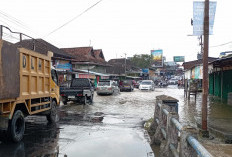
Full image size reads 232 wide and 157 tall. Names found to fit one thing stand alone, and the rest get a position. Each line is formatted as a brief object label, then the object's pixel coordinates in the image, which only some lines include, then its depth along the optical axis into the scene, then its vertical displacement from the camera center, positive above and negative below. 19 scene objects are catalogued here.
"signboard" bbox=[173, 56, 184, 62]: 79.07 +7.93
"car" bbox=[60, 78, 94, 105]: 15.18 -0.95
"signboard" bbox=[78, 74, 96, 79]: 31.19 +0.64
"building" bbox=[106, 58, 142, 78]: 55.19 +3.14
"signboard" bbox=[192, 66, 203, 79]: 23.61 +0.97
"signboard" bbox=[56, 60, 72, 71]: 27.97 +1.89
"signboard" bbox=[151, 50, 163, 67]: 75.06 +8.40
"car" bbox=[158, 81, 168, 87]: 50.53 -0.82
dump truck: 5.71 -0.21
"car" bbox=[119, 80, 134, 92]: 32.69 -0.84
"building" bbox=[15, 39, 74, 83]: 27.62 +3.32
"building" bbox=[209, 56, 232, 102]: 14.80 +0.14
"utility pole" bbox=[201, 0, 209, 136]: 7.39 +0.36
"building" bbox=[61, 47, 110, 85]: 35.22 +2.89
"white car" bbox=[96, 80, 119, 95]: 24.67 -0.76
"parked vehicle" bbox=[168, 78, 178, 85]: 64.38 -0.46
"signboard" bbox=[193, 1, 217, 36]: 7.52 +2.20
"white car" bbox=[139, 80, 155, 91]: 33.85 -0.72
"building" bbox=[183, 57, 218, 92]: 24.17 +1.33
